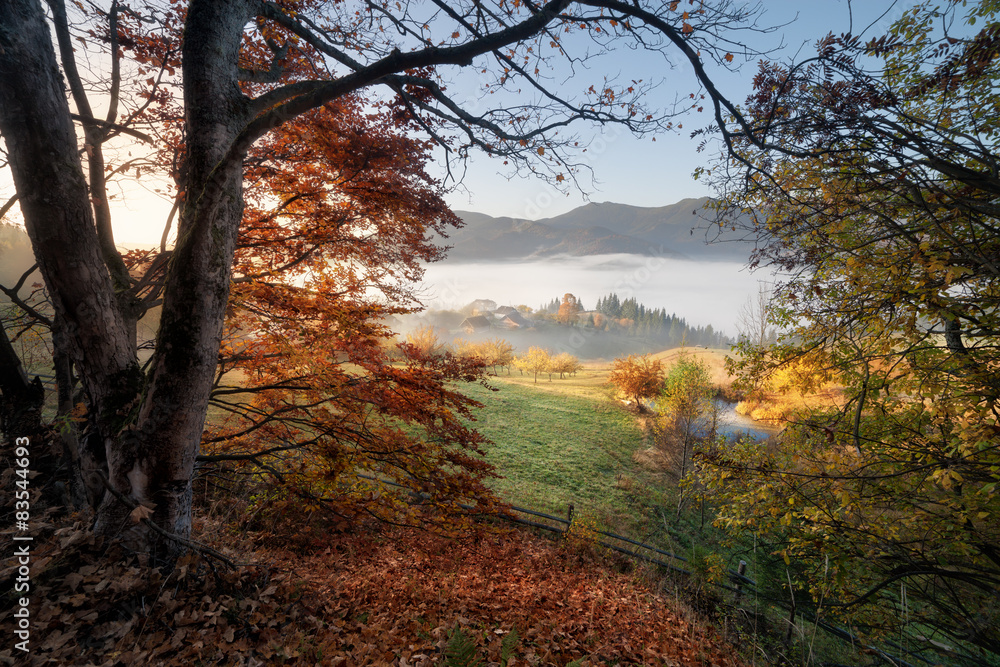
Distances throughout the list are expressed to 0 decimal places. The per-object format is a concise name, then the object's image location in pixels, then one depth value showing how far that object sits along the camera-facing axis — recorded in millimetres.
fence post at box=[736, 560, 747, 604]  9344
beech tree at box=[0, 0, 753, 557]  2496
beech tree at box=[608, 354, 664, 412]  26281
